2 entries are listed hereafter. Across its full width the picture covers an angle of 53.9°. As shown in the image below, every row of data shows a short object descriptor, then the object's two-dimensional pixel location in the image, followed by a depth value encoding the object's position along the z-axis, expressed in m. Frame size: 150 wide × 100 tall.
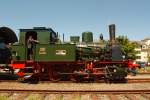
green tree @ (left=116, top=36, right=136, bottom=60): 25.82
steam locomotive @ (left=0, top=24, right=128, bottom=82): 7.81
